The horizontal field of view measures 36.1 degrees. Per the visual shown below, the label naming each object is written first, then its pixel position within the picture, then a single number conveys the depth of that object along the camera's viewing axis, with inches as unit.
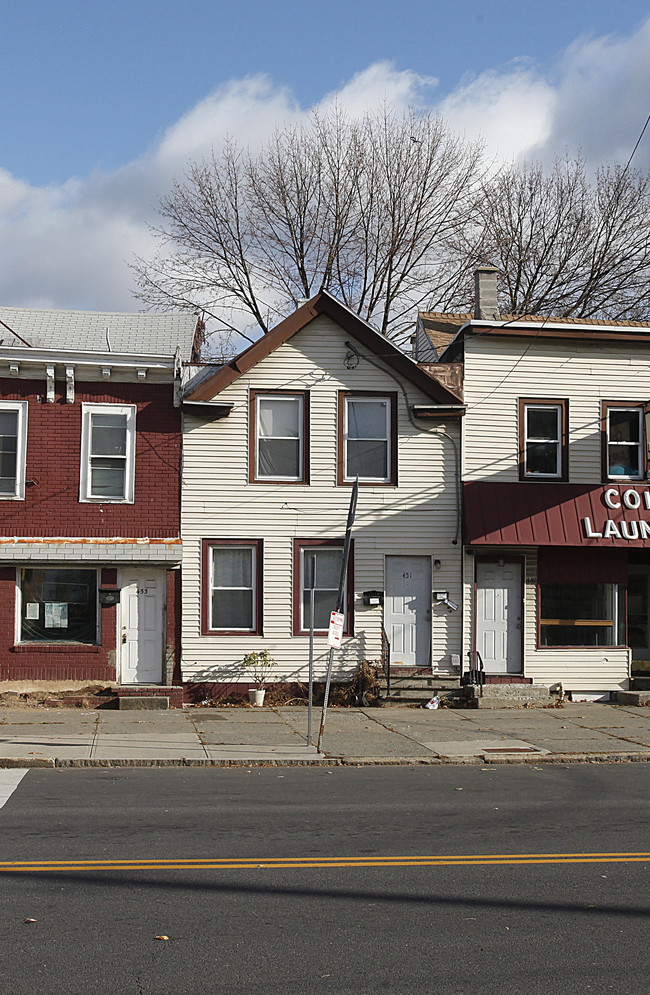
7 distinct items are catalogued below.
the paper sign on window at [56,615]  749.3
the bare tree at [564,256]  1318.9
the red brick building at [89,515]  740.6
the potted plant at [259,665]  764.0
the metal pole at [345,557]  547.2
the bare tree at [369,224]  1291.8
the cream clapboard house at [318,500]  772.0
